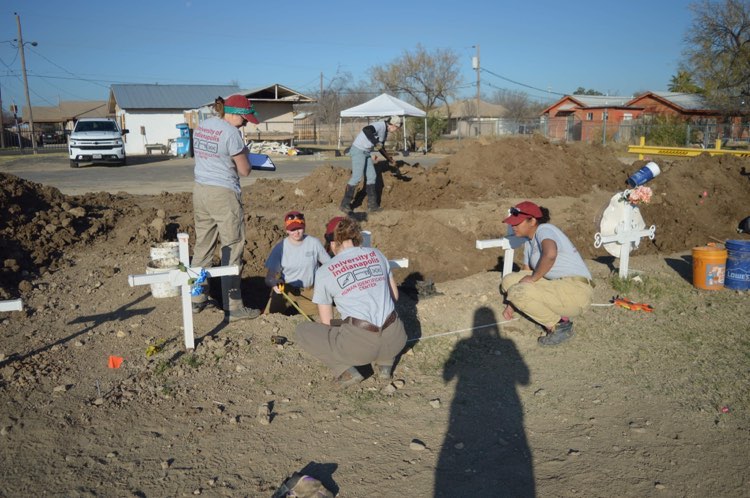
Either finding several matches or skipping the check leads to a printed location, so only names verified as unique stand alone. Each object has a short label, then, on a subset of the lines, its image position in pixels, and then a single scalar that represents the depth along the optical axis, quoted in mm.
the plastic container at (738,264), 6816
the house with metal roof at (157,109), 40375
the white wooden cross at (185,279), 4816
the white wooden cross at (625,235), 6969
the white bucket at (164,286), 5992
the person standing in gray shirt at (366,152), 11014
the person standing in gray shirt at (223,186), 5152
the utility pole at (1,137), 46394
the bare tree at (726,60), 36312
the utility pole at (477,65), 44875
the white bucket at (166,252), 6074
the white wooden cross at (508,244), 6199
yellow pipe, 17978
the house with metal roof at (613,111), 41281
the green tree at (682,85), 52562
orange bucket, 6949
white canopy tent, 26250
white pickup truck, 23047
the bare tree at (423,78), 51906
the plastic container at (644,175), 6945
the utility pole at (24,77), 36031
